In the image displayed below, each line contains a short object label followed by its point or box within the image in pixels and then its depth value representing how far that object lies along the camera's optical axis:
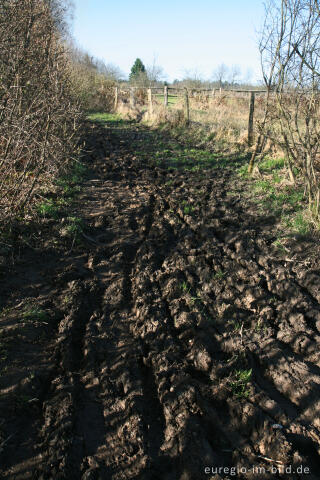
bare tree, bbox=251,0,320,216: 5.76
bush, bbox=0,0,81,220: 4.94
